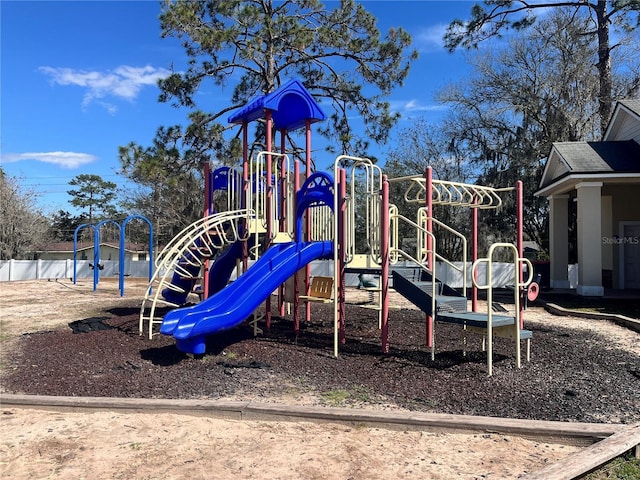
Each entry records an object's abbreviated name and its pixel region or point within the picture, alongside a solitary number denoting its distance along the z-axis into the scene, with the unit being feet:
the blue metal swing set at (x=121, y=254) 52.80
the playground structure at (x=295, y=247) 20.47
